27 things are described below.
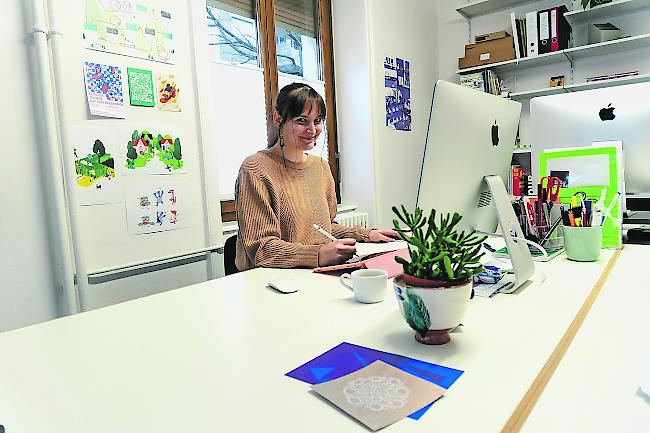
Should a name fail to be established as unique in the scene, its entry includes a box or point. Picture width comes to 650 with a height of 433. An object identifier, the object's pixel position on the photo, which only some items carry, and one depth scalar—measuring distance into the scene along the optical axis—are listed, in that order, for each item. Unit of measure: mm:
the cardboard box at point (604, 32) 3100
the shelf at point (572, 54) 3025
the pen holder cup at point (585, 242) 1194
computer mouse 1042
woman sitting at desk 1438
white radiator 3044
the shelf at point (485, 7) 3537
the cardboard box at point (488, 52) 3438
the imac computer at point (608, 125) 1409
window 2594
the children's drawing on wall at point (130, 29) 1835
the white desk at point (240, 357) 524
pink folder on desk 1163
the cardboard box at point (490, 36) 3471
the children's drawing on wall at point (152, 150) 1942
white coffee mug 934
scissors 1312
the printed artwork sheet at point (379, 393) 510
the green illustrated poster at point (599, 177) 1316
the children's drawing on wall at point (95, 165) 1784
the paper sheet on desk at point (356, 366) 601
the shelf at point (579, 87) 3072
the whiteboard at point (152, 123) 1781
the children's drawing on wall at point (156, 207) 1969
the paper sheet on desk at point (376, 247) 1458
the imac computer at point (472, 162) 918
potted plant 672
